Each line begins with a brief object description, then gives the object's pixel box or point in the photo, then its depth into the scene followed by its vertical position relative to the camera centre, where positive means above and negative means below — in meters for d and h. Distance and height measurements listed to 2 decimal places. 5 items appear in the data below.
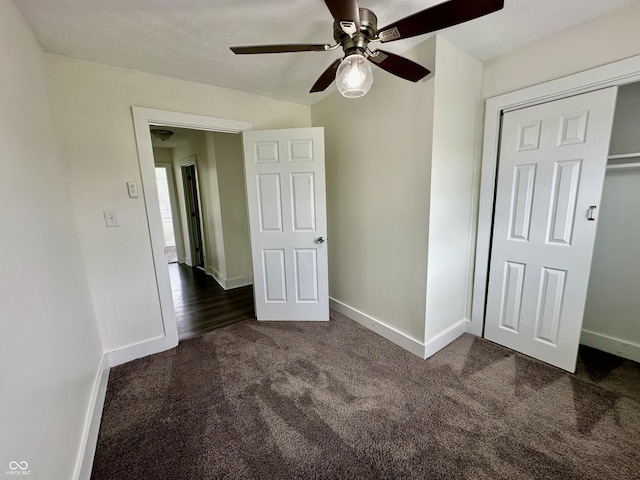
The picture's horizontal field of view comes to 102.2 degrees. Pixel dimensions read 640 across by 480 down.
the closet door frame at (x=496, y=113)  1.53 +0.63
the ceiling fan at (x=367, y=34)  1.00 +0.72
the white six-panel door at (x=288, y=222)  2.48 -0.20
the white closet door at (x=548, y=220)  1.67 -0.20
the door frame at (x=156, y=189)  2.04 +0.13
